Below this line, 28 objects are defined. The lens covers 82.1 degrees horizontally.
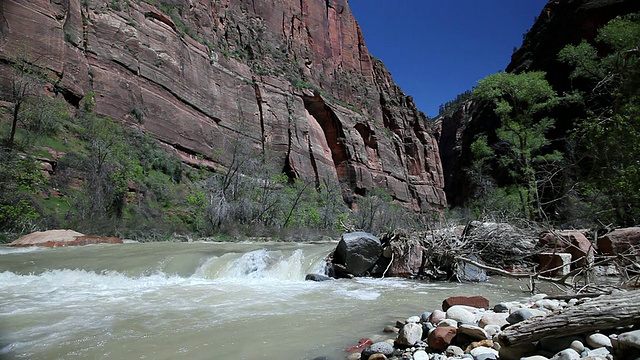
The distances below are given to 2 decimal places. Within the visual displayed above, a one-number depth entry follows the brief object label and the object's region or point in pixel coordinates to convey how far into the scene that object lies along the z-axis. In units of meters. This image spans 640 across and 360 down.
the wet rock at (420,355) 3.14
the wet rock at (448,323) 3.67
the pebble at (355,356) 3.48
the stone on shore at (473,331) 3.26
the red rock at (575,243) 7.74
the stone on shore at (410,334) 3.63
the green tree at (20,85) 16.69
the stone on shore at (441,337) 3.38
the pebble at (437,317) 4.12
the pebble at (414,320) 4.27
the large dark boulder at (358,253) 9.73
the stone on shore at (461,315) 3.93
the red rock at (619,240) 7.41
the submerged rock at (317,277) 9.38
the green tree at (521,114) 15.51
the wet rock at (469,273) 8.57
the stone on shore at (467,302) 4.68
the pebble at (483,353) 2.92
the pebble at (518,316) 3.34
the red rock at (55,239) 11.98
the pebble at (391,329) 4.38
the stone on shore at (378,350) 3.38
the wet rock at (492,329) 3.39
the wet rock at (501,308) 4.15
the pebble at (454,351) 3.11
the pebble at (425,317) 4.28
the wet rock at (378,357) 3.26
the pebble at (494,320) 3.61
